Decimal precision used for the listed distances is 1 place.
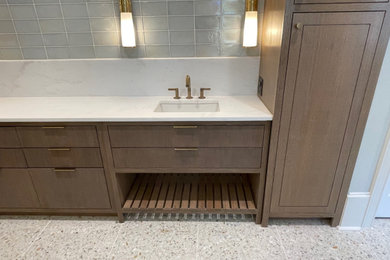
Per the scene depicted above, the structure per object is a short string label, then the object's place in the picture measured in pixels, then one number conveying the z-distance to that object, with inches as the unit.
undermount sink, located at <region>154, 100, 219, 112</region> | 72.6
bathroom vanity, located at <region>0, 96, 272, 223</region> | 58.0
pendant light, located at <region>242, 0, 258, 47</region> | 63.6
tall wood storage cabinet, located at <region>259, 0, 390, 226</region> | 47.4
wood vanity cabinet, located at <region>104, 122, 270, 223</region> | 58.3
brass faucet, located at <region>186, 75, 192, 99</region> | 70.4
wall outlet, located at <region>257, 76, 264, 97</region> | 69.1
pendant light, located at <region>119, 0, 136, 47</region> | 65.6
